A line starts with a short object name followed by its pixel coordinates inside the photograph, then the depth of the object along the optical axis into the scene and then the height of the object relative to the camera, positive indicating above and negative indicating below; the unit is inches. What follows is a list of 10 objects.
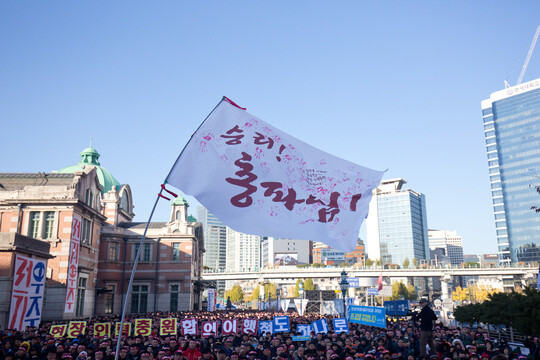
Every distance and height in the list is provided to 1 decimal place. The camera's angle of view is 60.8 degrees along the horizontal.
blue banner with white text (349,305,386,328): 708.3 -52.8
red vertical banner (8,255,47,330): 902.4 -20.9
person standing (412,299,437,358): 458.6 -44.8
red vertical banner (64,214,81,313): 1405.0 +56.6
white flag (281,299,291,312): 2587.4 -136.6
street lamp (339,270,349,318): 976.9 -8.6
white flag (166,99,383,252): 314.5 +70.6
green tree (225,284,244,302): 6077.8 -164.1
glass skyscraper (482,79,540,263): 5925.2 +1466.4
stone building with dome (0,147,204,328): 1413.6 +160.0
